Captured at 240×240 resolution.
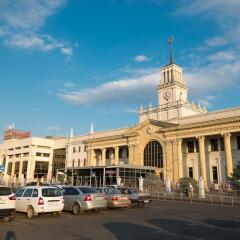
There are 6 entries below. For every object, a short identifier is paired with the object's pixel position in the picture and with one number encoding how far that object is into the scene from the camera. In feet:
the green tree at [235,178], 123.20
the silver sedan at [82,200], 55.01
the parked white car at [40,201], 49.35
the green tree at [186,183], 131.64
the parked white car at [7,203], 42.76
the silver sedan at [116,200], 63.67
